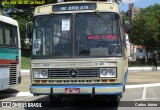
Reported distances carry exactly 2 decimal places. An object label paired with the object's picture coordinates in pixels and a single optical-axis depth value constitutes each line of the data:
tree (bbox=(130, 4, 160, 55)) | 62.00
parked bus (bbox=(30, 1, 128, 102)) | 11.22
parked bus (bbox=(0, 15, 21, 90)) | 15.32
